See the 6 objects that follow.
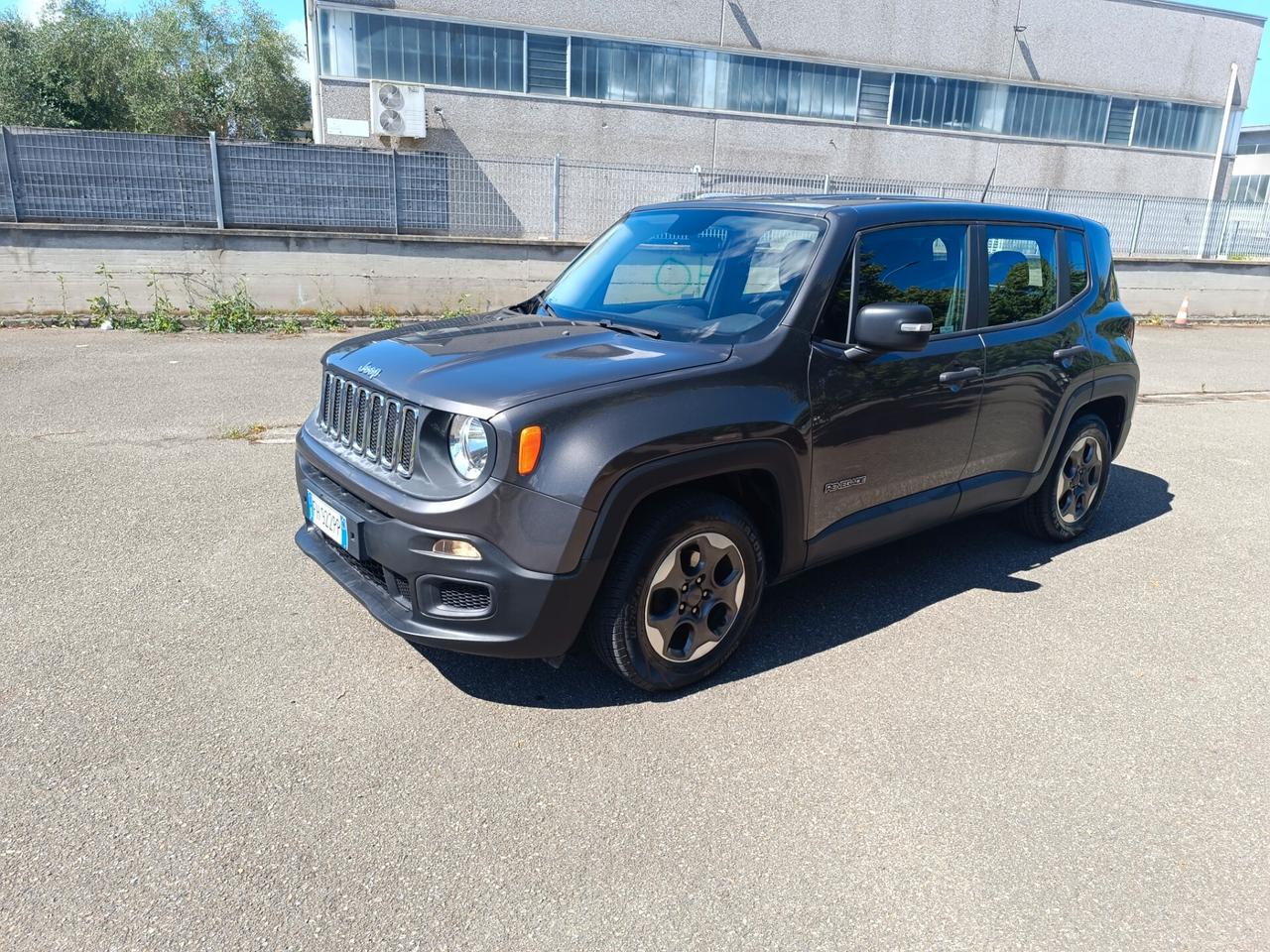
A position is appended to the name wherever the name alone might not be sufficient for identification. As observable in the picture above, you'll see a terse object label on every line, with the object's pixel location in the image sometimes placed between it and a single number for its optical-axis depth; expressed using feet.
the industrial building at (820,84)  77.97
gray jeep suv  9.46
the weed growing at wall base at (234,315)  37.24
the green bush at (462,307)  41.42
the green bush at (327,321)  38.63
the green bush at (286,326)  37.45
